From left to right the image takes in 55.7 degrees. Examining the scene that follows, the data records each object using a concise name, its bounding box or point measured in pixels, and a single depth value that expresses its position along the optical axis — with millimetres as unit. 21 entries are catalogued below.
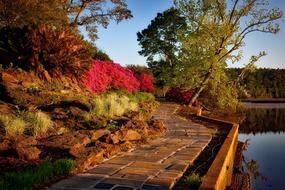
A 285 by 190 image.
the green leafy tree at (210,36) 13795
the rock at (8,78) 7482
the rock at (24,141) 4195
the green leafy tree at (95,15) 17266
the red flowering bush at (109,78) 10601
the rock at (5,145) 4201
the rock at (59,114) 6264
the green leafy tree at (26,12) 9943
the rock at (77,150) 4225
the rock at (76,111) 6455
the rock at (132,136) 5613
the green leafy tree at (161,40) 20851
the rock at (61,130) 5501
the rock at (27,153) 4022
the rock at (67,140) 4577
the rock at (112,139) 5207
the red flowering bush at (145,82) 18820
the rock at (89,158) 4037
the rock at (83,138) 4818
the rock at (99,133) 5222
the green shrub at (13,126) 4892
